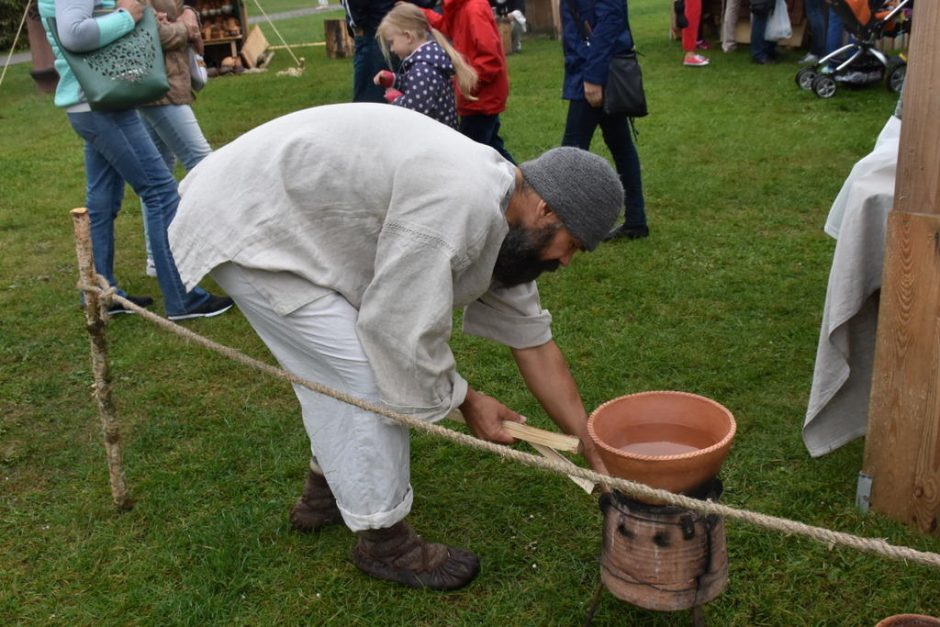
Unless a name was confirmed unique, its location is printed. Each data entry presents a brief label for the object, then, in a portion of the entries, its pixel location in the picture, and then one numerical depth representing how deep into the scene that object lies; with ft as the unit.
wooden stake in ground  10.03
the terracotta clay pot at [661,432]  7.34
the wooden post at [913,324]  8.56
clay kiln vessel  7.54
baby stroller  28.96
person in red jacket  18.81
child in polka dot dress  16.48
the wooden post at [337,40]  49.16
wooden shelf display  48.03
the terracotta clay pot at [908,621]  6.54
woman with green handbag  13.76
